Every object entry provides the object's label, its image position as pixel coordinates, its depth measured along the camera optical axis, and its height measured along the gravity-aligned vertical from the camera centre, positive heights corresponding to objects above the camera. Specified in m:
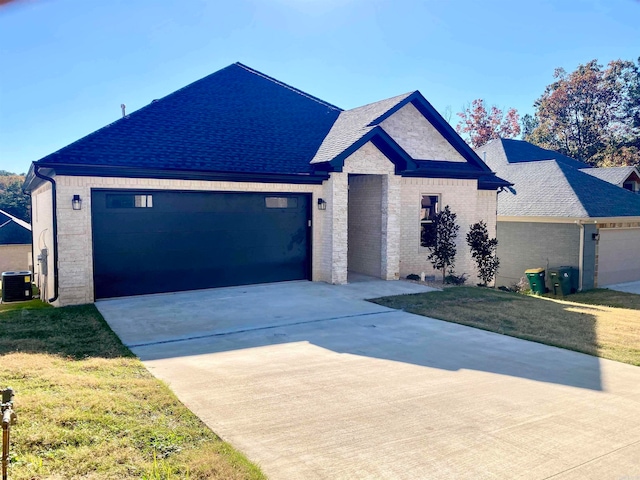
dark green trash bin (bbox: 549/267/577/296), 18.47 -2.29
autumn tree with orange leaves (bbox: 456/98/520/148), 50.91 +9.44
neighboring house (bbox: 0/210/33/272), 29.03 -1.70
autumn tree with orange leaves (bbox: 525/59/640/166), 42.34 +8.98
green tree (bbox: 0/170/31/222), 47.94 +1.29
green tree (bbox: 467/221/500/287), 16.55 -1.02
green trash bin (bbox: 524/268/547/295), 19.22 -2.36
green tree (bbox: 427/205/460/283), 15.80 -0.67
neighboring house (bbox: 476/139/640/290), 19.02 -0.34
